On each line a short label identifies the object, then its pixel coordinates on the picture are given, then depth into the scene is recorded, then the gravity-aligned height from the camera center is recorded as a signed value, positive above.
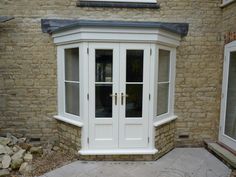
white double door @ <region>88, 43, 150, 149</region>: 3.75 -0.39
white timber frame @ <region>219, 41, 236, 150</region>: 4.04 -0.51
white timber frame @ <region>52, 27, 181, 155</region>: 3.63 +0.55
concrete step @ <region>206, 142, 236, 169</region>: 3.66 -1.52
